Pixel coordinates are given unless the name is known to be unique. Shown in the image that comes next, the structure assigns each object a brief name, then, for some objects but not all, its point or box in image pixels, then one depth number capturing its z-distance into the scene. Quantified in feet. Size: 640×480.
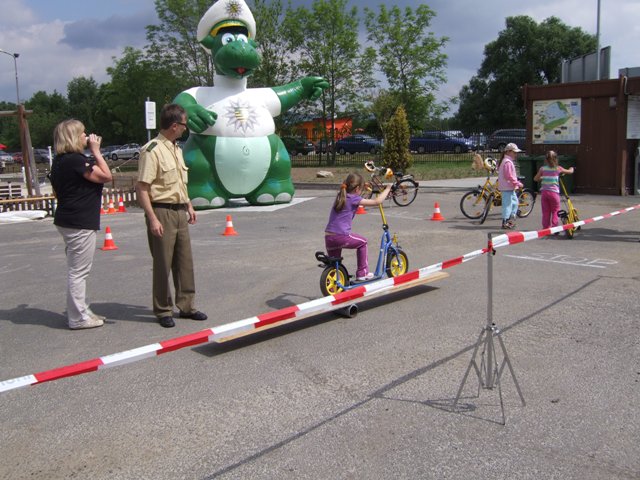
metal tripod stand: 12.72
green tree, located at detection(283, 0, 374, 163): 107.45
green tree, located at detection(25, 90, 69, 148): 241.35
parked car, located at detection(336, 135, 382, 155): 138.10
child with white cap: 37.17
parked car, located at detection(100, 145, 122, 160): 177.41
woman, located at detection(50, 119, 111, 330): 18.02
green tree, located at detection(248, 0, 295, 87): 111.75
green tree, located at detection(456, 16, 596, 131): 177.88
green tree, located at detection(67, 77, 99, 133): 262.73
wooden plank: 16.38
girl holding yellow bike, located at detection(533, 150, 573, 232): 33.35
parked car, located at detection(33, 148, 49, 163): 192.44
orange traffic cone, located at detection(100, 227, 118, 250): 33.78
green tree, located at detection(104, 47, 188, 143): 122.42
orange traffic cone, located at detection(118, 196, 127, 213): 54.83
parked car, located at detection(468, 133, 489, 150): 131.13
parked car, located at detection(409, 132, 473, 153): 131.03
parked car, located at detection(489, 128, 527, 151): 130.41
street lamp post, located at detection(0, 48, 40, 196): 54.37
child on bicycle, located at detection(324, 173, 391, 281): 20.42
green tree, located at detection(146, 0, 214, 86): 115.96
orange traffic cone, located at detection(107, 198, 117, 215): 53.36
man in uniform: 18.25
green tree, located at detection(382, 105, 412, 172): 84.53
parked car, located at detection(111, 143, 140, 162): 173.77
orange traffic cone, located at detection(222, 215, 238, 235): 38.04
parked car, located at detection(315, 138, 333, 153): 117.66
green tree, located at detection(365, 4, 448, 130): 113.50
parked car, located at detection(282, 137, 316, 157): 141.08
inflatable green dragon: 49.32
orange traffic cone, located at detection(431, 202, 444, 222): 42.52
